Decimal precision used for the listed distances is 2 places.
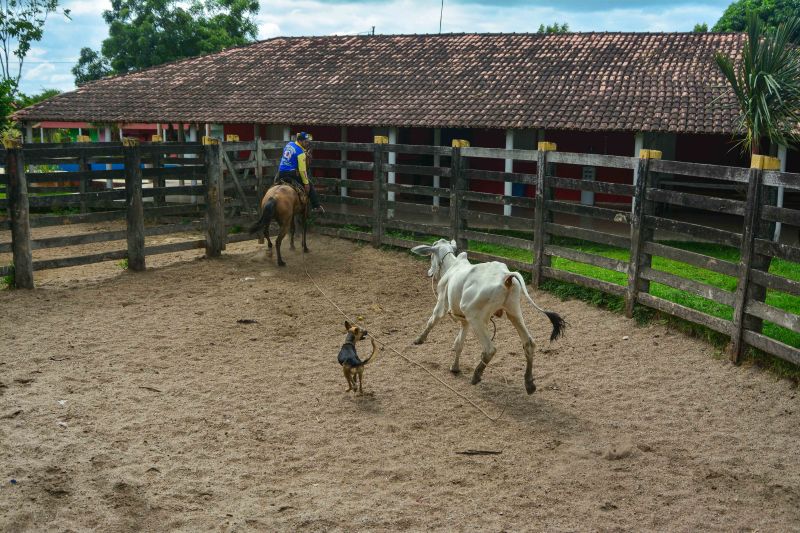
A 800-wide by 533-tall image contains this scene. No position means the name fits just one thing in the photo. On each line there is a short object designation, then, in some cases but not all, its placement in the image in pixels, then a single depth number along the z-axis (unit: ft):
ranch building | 59.82
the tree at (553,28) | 161.03
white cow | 22.62
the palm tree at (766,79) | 42.16
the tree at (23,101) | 101.03
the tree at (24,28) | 143.88
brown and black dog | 22.58
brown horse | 40.78
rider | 43.68
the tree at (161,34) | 142.10
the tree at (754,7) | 114.93
